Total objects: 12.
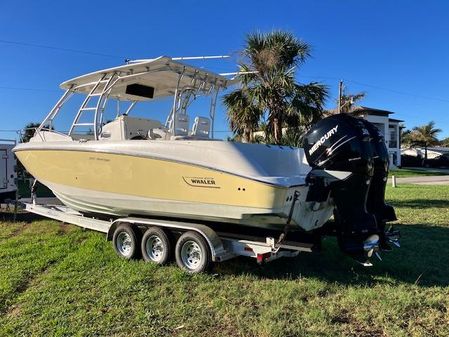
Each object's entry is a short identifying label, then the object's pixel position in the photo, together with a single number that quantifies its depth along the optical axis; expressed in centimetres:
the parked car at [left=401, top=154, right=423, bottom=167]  5394
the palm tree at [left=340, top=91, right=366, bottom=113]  2712
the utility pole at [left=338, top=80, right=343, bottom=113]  2667
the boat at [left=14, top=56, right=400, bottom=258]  536
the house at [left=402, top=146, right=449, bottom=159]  5538
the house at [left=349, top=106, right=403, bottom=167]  4531
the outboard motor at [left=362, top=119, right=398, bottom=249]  559
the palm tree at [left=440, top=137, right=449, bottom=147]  7848
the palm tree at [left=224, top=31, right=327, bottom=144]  1315
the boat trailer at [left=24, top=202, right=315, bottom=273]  555
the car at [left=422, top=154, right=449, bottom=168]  5168
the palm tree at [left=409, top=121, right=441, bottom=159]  5688
